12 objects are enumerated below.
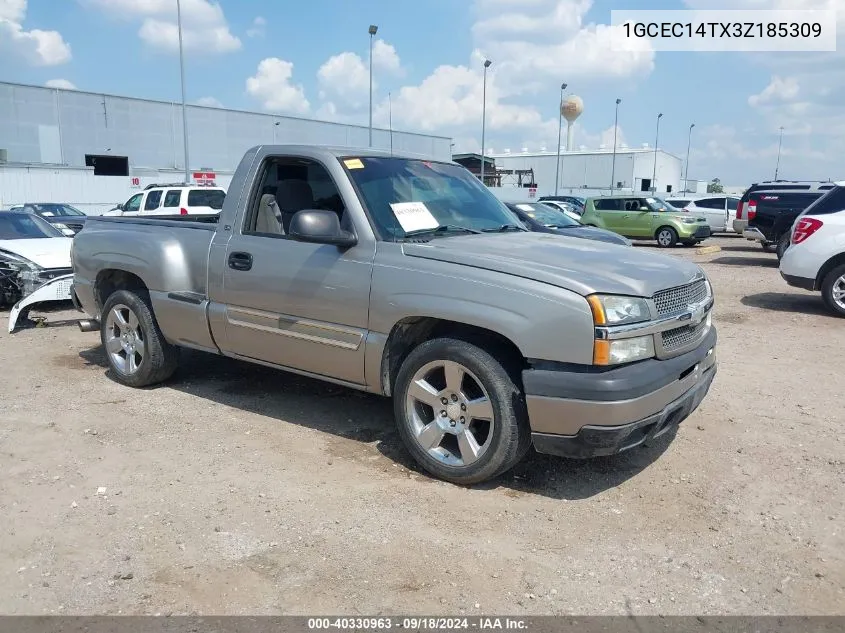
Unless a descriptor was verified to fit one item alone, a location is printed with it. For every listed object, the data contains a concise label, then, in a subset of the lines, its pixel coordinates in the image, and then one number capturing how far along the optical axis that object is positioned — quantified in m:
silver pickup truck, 3.65
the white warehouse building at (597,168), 83.81
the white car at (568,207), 31.46
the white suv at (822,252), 9.52
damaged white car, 9.36
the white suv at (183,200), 17.58
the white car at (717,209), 27.53
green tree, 104.99
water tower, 80.94
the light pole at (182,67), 30.28
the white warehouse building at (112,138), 37.31
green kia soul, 22.69
